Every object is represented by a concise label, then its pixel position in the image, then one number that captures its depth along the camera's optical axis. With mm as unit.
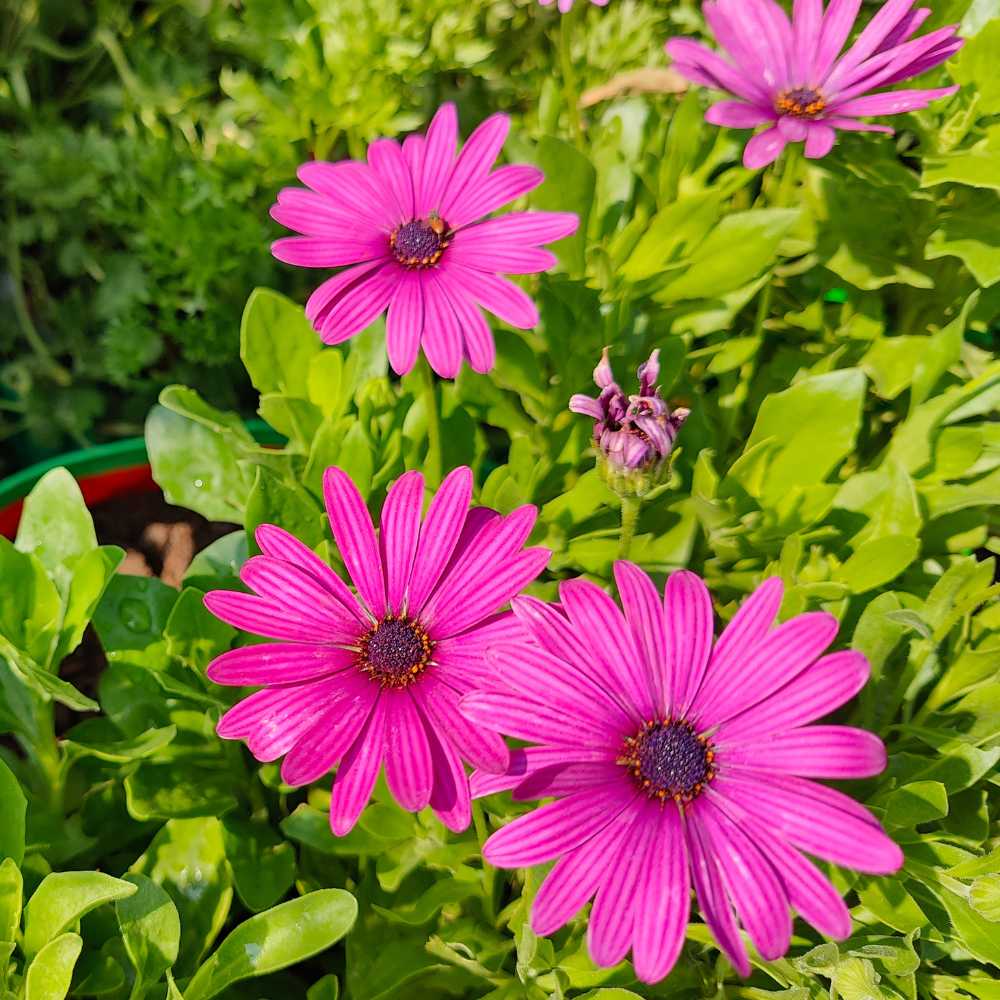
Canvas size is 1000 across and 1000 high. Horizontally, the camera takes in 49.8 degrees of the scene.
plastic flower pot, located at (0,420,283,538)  294
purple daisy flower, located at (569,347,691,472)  184
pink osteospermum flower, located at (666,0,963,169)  219
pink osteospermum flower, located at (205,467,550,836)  155
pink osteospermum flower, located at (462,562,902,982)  134
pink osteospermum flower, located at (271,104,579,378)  195
